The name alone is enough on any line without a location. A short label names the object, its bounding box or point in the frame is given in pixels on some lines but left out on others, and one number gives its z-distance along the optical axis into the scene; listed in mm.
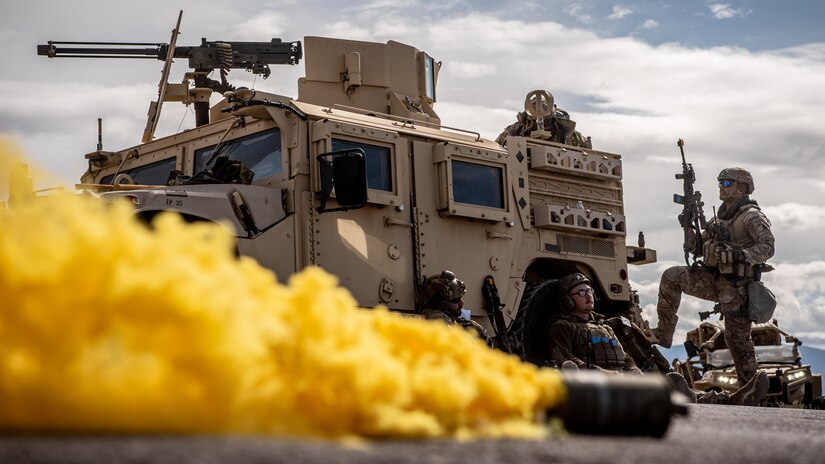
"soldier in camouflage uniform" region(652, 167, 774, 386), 12281
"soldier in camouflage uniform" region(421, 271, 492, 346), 9312
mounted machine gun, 11602
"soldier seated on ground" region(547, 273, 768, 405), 10461
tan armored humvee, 8766
